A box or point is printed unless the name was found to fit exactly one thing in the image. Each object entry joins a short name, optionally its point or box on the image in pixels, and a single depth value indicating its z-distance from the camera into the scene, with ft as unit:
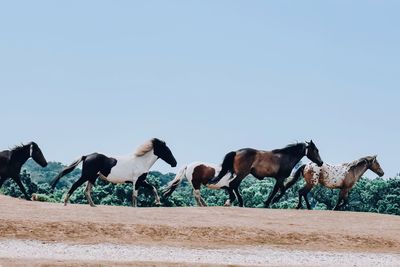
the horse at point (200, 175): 120.88
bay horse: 119.03
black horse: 122.62
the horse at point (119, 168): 112.57
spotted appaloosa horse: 124.26
